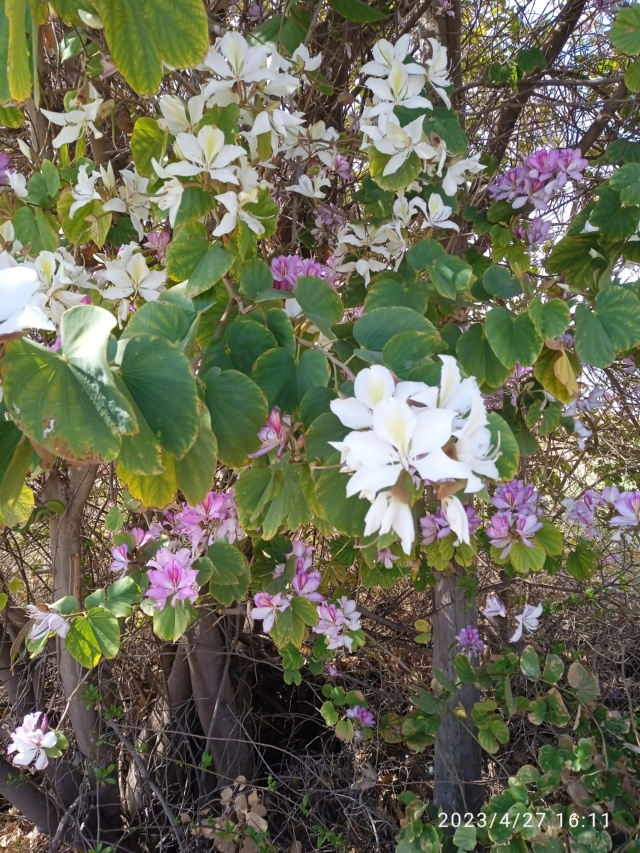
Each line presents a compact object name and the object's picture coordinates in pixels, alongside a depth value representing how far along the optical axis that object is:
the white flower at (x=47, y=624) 1.11
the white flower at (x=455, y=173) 1.12
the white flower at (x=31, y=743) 1.34
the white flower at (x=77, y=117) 1.11
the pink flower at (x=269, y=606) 1.19
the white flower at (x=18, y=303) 0.48
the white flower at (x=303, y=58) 1.18
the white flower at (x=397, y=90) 1.06
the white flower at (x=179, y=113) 0.94
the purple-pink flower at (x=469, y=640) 1.66
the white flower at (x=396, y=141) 1.03
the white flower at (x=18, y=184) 1.15
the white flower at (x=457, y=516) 0.51
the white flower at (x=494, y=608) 1.56
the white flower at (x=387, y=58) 1.07
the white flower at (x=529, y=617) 1.46
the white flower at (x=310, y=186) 1.30
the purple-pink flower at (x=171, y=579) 1.05
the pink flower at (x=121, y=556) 1.24
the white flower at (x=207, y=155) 0.85
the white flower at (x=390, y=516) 0.49
